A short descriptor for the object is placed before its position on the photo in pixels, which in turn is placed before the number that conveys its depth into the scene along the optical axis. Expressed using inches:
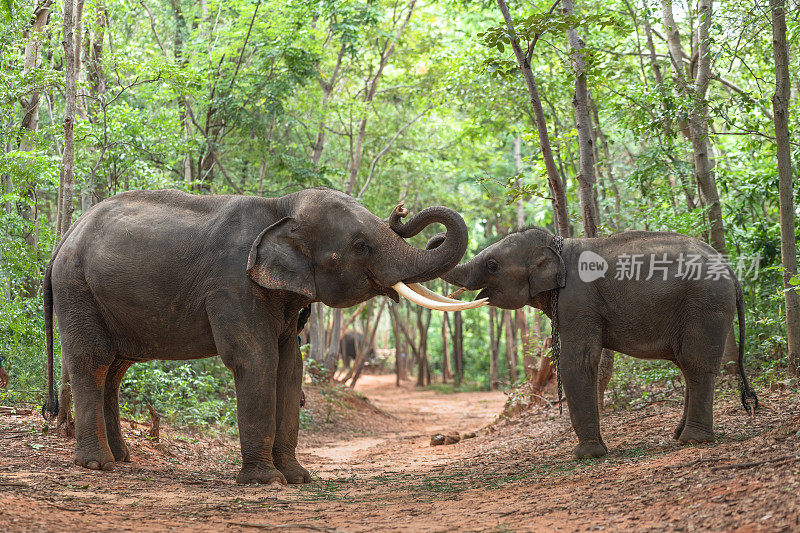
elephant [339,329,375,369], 1642.5
